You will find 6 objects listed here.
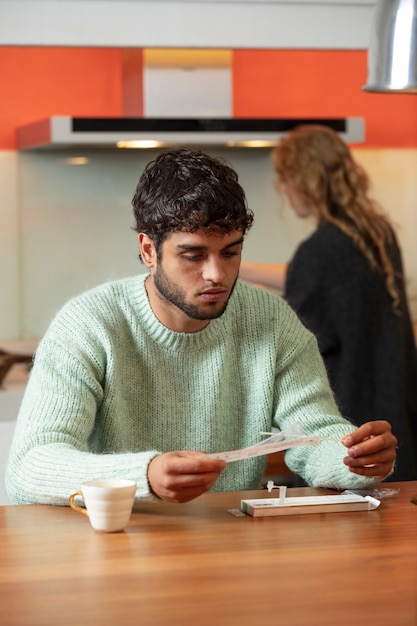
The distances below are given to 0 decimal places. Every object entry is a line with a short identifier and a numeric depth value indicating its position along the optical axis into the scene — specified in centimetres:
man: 239
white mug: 214
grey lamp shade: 241
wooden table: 186
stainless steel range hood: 375
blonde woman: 351
